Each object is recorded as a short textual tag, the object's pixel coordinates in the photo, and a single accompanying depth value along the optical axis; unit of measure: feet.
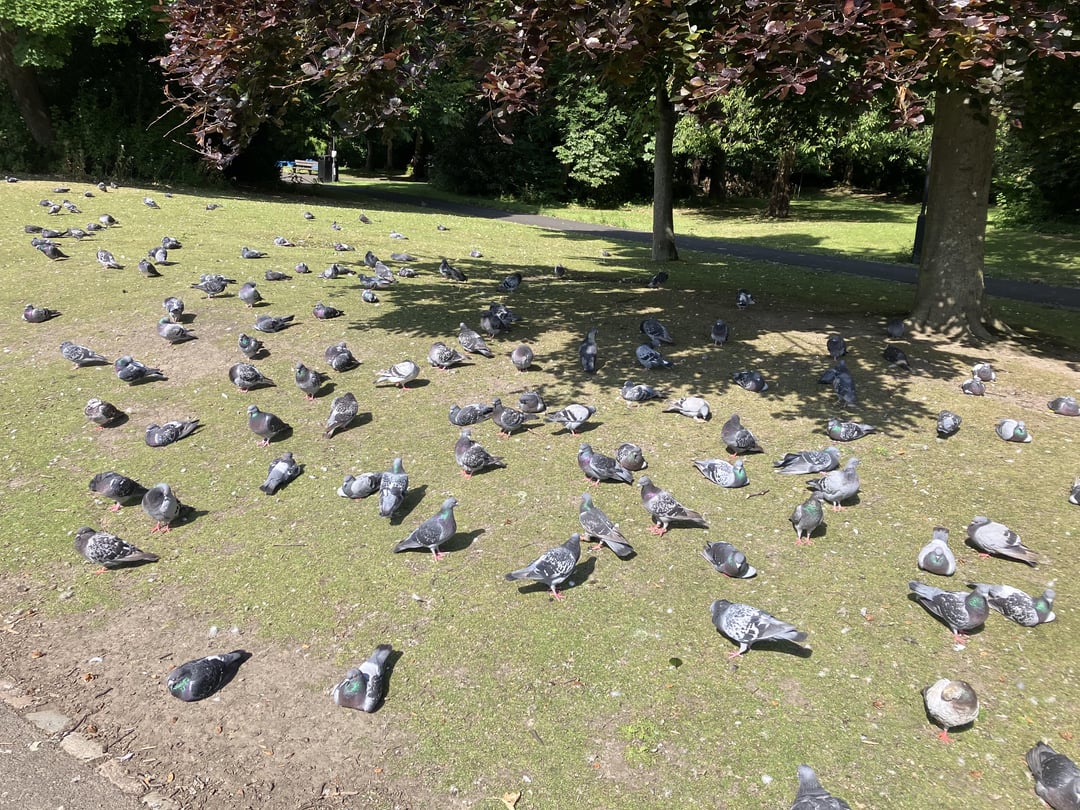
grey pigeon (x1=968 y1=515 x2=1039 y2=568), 18.80
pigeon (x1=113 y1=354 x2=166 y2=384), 30.22
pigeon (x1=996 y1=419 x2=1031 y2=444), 25.79
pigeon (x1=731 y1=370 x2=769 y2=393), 29.94
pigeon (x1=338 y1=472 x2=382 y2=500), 22.17
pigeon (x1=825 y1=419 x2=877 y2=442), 25.53
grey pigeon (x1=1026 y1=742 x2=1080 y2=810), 11.80
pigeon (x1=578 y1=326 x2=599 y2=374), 31.73
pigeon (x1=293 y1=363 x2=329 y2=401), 28.84
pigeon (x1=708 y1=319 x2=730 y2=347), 35.45
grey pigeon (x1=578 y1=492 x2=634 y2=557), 19.24
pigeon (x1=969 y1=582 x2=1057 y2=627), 16.42
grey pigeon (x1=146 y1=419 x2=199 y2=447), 25.86
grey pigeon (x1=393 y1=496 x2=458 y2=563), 19.30
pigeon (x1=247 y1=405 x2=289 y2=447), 25.59
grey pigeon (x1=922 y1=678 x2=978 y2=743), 13.55
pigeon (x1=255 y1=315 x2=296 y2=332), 35.37
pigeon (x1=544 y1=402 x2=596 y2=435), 25.91
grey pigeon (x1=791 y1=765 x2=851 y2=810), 11.58
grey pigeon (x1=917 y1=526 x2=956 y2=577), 18.22
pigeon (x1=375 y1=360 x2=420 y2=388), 30.01
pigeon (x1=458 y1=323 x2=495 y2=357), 33.06
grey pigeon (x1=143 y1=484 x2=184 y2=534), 20.79
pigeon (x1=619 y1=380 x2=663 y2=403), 28.58
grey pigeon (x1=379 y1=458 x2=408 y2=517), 21.04
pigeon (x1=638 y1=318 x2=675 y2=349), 35.29
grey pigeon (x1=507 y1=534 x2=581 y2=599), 17.37
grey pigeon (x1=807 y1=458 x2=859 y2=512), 21.38
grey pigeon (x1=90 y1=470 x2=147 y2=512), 21.80
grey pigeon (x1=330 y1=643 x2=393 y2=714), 14.67
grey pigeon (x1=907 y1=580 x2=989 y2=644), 16.01
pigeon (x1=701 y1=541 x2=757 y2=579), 18.11
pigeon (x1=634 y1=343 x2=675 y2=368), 31.73
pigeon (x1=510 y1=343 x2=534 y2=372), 31.45
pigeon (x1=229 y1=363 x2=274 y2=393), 29.50
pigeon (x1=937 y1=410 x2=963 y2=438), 25.80
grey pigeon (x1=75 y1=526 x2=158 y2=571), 19.06
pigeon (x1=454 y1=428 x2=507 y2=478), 23.15
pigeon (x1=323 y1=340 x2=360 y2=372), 31.09
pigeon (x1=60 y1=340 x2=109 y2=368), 31.86
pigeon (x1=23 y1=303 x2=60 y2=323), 36.81
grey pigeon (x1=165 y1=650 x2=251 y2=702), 14.96
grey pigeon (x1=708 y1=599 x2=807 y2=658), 15.42
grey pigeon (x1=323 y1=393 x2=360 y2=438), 26.18
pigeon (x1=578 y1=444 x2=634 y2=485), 22.53
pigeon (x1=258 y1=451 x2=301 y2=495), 22.95
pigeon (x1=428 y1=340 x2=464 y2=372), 31.73
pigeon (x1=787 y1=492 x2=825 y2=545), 19.70
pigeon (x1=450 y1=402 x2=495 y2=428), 26.68
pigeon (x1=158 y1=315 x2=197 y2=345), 34.19
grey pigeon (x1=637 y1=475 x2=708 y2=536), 20.04
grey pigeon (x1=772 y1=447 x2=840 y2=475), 23.07
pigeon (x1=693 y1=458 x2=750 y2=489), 22.76
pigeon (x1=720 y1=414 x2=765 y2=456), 24.56
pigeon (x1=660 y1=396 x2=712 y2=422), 27.22
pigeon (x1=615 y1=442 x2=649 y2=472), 23.24
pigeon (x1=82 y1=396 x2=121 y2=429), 26.73
